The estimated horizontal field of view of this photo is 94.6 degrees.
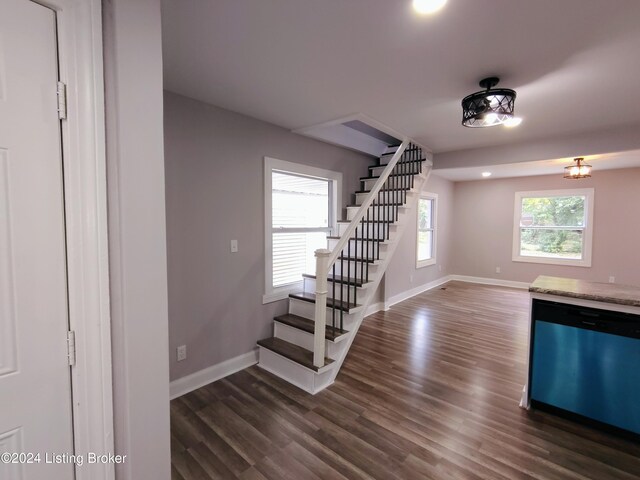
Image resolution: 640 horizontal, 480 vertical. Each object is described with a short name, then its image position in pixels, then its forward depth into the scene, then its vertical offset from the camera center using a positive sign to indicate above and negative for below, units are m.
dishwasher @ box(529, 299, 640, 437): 1.93 -0.95
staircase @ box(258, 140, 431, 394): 2.57 -0.68
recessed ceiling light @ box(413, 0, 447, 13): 1.38 +1.05
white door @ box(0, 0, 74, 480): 0.86 -0.08
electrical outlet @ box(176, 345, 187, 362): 2.47 -1.08
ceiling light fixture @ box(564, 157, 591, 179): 4.16 +0.82
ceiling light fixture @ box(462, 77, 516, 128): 2.13 +0.91
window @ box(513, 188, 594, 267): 5.53 +0.01
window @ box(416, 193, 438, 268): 5.80 -0.08
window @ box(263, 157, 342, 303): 3.16 +0.08
